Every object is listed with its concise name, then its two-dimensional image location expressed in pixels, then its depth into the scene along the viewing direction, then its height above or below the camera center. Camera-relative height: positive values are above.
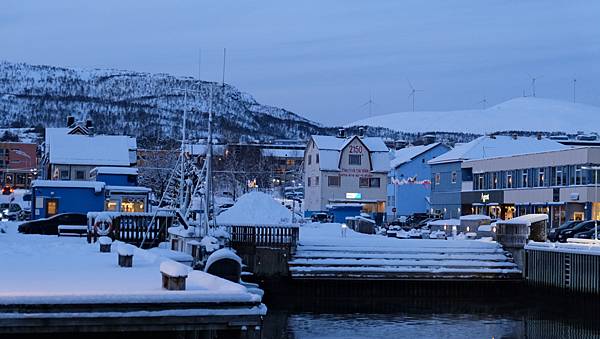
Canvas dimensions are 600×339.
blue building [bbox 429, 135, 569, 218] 92.38 +3.66
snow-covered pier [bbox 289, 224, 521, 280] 40.34 -3.00
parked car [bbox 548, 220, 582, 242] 55.14 -2.14
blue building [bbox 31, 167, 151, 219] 60.69 -0.55
